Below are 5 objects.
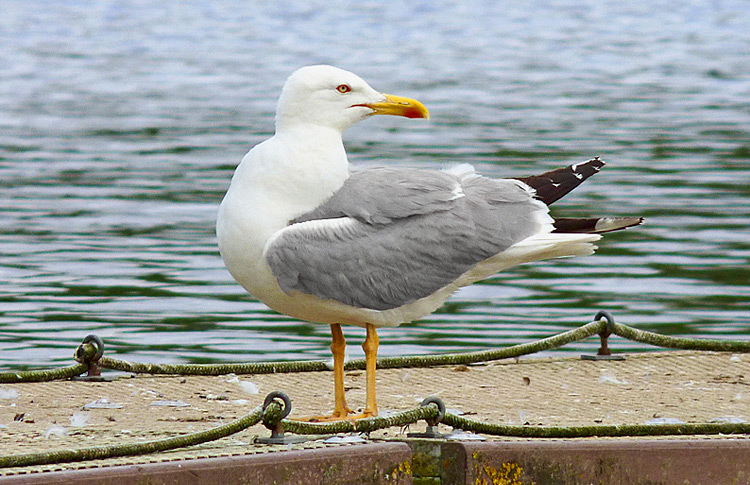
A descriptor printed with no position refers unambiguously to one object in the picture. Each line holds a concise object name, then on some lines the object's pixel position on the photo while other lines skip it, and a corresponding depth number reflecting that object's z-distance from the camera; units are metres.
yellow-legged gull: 11.76
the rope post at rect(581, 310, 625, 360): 15.32
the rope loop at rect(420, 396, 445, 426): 11.21
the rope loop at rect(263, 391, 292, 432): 10.93
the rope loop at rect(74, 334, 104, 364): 14.36
